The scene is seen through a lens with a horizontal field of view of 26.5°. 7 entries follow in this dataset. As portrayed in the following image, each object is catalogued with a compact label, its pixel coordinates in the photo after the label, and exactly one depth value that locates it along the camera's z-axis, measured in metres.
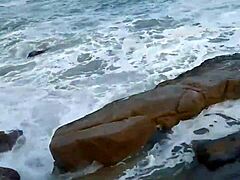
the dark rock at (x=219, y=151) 3.97
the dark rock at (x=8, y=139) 5.23
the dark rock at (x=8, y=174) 4.48
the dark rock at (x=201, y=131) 4.98
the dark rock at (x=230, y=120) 5.06
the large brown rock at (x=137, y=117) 4.54
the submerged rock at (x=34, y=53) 8.23
